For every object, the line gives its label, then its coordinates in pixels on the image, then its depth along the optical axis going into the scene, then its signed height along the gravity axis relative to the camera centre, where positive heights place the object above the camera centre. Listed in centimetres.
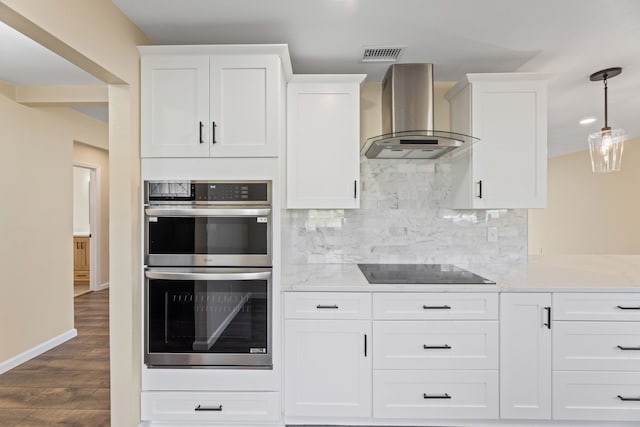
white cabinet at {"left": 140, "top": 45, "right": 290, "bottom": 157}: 193 +64
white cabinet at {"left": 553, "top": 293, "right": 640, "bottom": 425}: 192 -85
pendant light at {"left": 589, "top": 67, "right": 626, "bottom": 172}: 275 +55
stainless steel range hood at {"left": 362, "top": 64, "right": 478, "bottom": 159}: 222 +73
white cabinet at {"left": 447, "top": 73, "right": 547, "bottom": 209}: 228 +50
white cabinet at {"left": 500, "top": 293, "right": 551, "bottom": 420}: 194 -86
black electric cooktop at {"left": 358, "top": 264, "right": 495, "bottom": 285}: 203 -44
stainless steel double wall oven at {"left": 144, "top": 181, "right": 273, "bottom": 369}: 190 -36
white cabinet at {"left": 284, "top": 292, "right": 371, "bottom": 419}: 198 -86
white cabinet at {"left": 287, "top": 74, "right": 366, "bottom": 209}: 233 +50
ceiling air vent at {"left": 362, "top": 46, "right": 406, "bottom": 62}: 220 +110
